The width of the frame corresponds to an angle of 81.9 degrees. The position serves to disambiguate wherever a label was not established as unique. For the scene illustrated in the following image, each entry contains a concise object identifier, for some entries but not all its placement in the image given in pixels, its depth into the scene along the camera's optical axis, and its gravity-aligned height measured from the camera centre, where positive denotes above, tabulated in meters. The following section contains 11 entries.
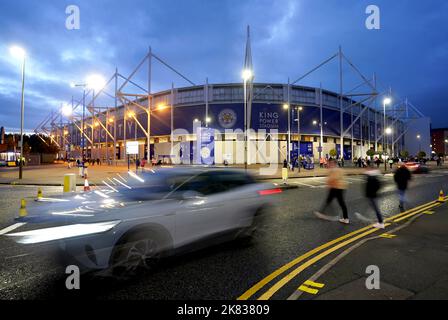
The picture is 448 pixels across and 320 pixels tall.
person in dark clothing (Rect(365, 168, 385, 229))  7.16 -0.79
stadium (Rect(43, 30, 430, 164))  48.94 +7.11
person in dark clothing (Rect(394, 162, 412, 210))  9.15 -0.76
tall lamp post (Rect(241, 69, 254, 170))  27.03 +9.04
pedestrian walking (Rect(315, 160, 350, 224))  7.11 -0.79
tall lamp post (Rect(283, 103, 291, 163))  48.44 +1.57
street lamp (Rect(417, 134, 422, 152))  85.67 +4.59
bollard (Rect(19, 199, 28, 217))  7.14 -1.40
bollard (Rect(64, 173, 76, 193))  12.17 -1.13
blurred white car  3.70 -0.97
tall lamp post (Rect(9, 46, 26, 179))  20.40 +4.60
